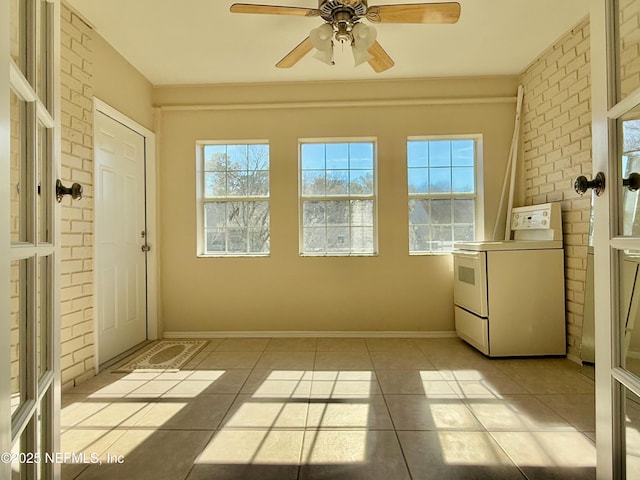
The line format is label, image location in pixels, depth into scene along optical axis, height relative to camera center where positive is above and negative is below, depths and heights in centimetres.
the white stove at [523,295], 282 -48
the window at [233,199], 363 +46
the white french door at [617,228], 88 +3
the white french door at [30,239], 60 +1
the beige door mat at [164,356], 275 -104
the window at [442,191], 356 +51
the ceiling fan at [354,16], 196 +137
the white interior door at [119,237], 275 +4
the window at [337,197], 360 +46
